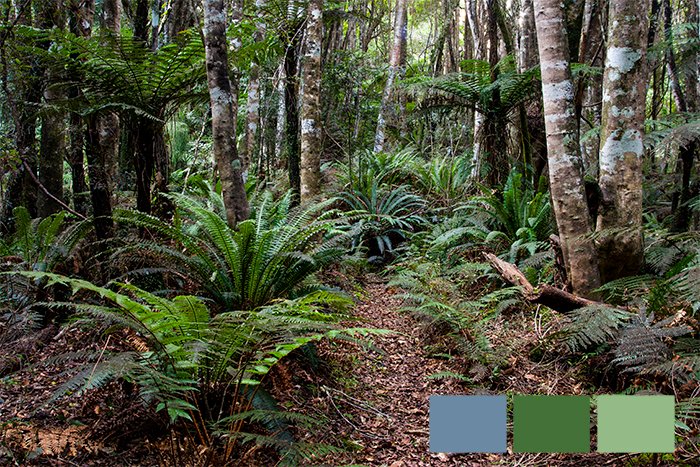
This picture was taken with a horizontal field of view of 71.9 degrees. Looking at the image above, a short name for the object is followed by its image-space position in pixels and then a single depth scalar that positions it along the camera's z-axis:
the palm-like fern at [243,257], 3.39
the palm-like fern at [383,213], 7.45
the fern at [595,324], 2.88
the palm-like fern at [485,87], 6.45
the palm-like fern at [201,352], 1.95
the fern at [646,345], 2.56
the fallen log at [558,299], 3.46
